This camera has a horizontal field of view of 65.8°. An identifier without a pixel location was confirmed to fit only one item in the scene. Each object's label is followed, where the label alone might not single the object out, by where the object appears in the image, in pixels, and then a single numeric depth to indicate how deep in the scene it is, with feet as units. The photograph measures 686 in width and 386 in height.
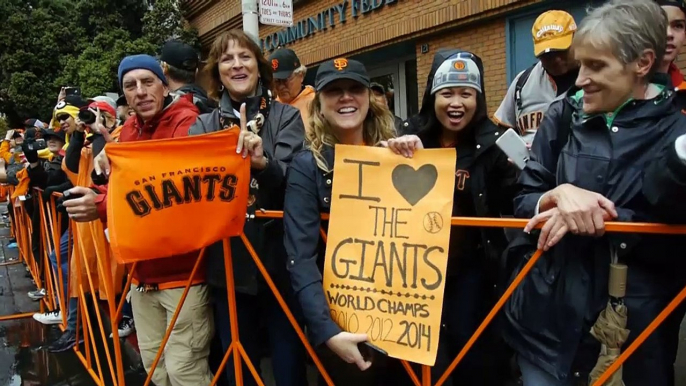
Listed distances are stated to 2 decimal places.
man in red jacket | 7.95
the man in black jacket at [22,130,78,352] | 13.52
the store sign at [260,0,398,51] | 28.84
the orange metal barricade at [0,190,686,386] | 4.65
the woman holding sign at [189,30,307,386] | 7.24
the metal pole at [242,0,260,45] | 17.81
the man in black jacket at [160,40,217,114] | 11.68
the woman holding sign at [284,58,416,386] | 5.71
